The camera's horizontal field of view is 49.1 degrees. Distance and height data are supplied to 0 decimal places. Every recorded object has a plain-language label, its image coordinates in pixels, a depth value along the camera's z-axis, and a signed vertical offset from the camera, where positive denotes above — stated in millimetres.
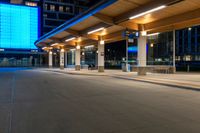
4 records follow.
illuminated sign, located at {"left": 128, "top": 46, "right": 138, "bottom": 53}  35344 +2116
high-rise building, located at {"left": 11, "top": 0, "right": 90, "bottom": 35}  83438 +20815
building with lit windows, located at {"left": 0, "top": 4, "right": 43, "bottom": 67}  73562 +9543
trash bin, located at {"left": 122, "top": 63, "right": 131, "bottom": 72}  32534 -819
